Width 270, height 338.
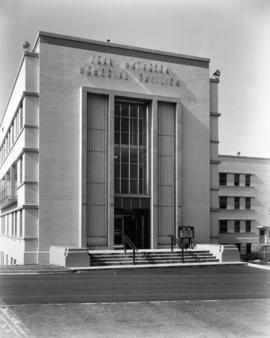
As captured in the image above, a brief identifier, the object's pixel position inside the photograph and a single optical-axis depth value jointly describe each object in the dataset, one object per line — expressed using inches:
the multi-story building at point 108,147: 1108.5
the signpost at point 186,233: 1090.8
